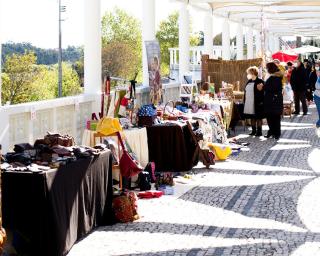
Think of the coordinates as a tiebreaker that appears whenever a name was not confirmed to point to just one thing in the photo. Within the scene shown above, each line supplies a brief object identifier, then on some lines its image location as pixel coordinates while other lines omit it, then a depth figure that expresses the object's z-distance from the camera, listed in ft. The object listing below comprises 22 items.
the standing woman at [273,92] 43.01
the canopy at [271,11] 63.43
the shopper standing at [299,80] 60.39
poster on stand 35.99
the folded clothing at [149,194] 26.20
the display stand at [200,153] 32.50
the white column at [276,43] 166.30
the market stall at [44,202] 17.33
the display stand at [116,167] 26.07
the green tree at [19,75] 154.98
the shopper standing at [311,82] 71.67
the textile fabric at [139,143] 28.78
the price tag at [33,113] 25.69
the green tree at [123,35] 214.28
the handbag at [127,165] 26.30
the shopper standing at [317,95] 47.35
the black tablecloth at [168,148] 31.42
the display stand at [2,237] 15.36
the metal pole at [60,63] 113.02
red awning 98.78
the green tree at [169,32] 289.53
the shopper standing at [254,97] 44.11
